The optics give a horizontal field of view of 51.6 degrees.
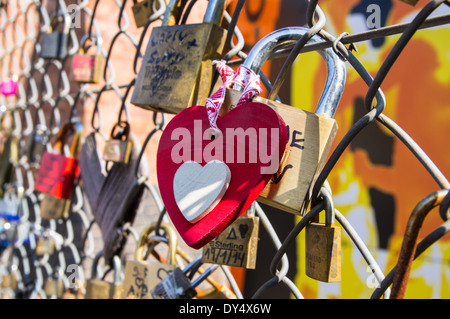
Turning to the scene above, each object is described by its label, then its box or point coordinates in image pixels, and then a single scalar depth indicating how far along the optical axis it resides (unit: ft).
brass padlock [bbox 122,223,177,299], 2.13
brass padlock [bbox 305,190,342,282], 1.34
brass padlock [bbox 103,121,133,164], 2.77
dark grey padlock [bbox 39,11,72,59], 4.42
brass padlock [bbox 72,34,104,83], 3.55
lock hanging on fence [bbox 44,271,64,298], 4.19
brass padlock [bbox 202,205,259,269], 1.64
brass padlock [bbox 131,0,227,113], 1.78
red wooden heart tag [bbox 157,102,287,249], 1.31
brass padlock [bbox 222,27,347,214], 1.35
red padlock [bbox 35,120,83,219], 3.57
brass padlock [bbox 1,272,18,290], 5.50
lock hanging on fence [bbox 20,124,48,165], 4.97
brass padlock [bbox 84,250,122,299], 2.70
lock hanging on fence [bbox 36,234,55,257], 4.78
